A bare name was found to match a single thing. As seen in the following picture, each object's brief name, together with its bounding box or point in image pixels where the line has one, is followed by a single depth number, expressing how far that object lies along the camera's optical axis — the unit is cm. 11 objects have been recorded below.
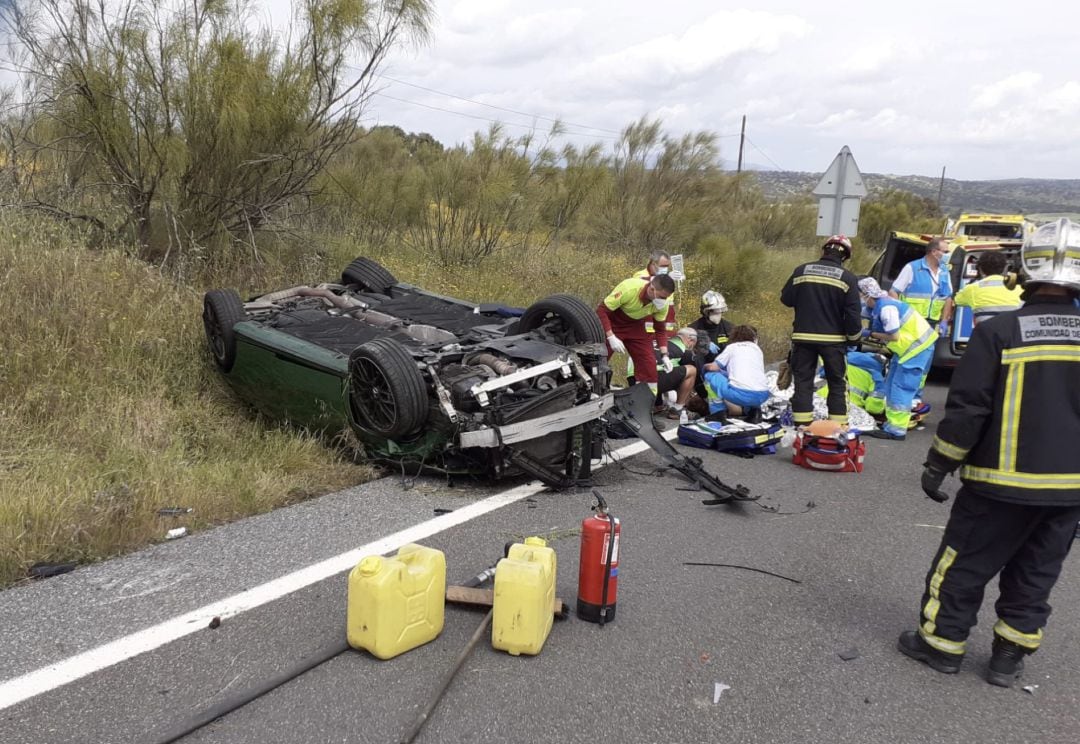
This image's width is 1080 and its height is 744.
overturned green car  493
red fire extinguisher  338
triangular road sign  1019
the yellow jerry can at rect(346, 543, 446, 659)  299
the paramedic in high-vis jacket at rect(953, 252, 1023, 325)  771
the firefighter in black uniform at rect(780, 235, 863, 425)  680
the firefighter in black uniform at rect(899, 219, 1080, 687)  300
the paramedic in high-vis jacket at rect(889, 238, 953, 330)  878
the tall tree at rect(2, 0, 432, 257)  738
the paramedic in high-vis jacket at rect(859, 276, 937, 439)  722
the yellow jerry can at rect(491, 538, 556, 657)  306
